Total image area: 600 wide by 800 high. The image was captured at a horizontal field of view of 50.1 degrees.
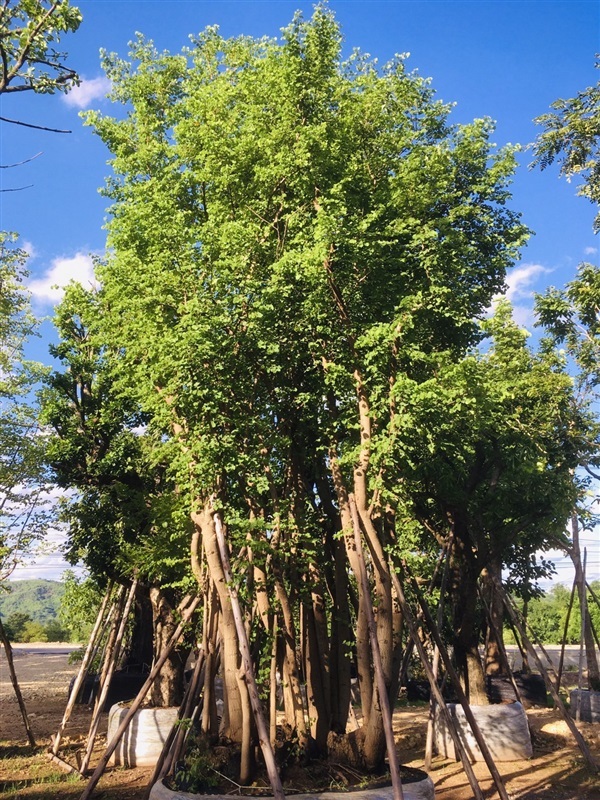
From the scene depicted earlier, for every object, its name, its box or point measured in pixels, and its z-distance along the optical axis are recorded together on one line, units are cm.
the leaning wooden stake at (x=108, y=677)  1242
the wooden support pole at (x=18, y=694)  1423
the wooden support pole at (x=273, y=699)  1017
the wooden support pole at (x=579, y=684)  1754
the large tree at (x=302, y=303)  1023
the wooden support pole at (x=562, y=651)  1864
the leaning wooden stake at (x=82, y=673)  1381
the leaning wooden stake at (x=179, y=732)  997
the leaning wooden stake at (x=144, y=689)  952
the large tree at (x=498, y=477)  1390
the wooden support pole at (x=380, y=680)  776
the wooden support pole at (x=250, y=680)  742
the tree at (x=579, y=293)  1575
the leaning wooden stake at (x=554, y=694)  1297
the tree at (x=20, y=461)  2169
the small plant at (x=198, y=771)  870
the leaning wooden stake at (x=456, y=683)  1013
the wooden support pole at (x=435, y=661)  1290
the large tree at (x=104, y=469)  1542
